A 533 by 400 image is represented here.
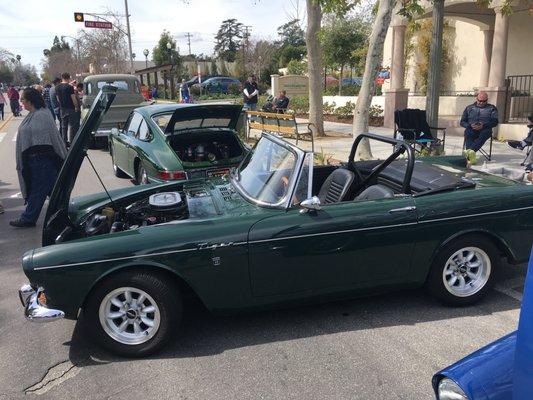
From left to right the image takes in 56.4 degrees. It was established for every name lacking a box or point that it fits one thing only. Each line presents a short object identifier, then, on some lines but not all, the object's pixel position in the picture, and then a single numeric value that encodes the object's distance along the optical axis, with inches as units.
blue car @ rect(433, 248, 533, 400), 61.7
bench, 454.2
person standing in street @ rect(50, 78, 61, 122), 631.2
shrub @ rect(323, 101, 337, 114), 811.5
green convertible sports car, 130.3
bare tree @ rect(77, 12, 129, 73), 1660.9
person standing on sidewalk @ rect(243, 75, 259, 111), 644.1
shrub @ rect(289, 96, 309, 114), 884.6
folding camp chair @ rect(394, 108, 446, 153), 395.1
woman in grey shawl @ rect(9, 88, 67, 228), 248.2
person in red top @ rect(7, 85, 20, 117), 1052.5
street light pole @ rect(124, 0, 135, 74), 1294.3
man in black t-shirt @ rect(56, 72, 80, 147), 495.2
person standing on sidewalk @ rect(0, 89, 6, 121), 1019.9
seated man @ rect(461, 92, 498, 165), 374.6
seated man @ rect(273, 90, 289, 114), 711.1
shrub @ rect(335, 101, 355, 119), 750.1
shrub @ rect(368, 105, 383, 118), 682.8
